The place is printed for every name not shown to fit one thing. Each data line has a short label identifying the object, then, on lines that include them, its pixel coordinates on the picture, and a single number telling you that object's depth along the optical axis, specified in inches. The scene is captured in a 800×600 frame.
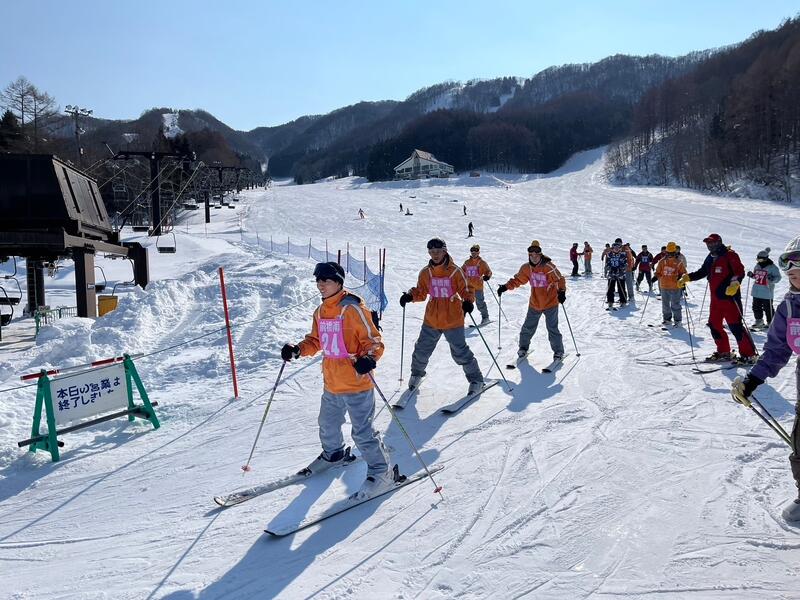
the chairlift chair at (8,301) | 653.2
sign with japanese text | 208.5
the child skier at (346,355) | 159.2
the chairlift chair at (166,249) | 1041.5
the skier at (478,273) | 450.9
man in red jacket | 297.9
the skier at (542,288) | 315.9
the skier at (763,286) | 404.8
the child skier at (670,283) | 422.6
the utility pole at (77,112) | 1430.9
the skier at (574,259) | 777.9
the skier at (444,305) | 254.8
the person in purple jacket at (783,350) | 136.7
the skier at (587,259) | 783.1
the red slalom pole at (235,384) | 265.0
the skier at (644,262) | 582.6
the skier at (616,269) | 517.3
